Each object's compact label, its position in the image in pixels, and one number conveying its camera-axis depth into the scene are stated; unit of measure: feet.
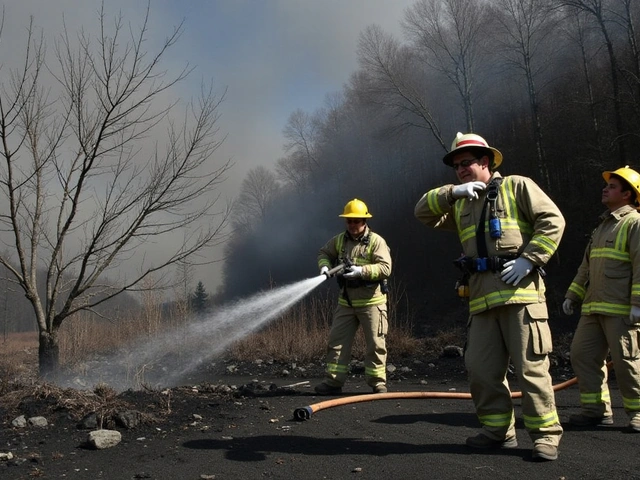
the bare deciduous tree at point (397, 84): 76.43
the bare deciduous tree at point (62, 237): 22.49
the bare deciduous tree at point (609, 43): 57.00
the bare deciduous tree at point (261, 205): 153.48
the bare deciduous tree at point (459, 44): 73.97
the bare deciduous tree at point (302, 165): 140.97
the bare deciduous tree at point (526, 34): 69.62
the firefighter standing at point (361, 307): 22.59
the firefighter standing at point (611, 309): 16.06
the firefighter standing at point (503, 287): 12.87
